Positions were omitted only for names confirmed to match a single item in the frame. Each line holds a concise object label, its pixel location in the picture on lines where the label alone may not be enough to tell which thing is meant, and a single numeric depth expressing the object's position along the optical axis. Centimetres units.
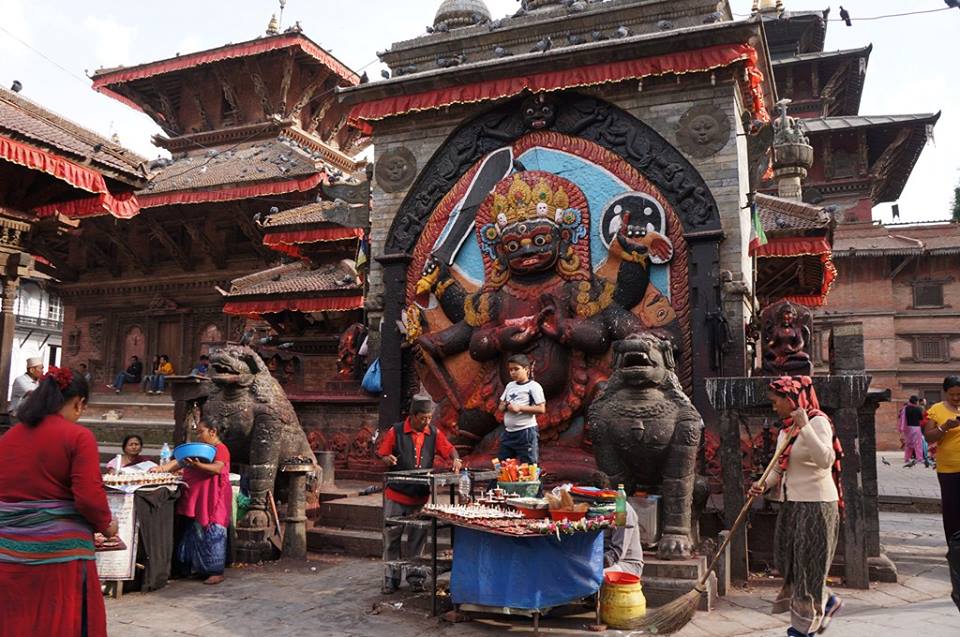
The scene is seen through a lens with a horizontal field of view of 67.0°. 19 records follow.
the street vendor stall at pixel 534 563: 504
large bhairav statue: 945
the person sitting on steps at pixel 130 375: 2125
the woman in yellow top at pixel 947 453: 579
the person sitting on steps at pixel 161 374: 1987
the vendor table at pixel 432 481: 564
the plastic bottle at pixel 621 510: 532
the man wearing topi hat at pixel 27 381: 1010
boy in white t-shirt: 697
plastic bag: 1122
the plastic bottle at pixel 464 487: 606
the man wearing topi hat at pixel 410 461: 628
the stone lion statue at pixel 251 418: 830
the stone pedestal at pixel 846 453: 653
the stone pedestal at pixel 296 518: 784
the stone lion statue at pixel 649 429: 663
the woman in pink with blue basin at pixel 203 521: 691
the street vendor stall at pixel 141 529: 624
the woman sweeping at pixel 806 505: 454
